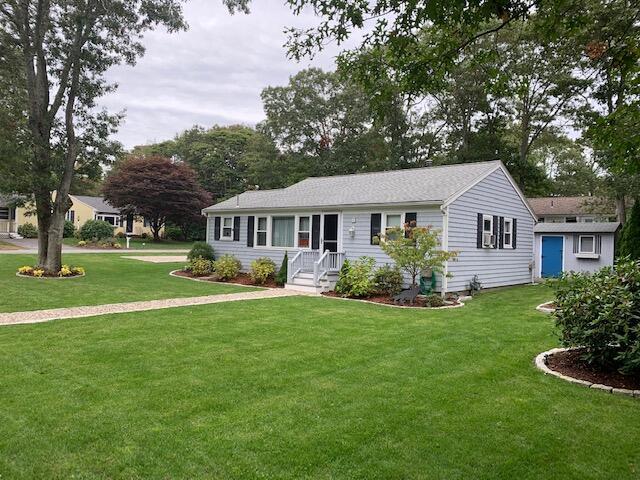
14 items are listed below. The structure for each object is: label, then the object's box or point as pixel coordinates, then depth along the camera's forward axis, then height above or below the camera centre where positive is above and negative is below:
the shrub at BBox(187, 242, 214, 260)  17.99 -0.67
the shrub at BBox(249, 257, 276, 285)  15.37 -1.16
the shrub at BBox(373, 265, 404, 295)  12.56 -1.13
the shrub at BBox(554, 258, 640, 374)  5.15 -0.82
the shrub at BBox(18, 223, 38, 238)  35.47 -0.11
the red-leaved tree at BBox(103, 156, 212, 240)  34.12 +3.15
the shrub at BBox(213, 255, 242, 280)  16.17 -1.17
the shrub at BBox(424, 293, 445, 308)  11.34 -1.50
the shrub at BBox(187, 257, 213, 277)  17.23 -1.23
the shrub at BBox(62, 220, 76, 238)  35.41 +0.04
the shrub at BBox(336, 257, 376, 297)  12.55 -1.16
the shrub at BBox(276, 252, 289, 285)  15.01 -1.21
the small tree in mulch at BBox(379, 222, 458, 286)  11.63 -0.30
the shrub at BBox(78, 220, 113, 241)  31.97 +0.02
